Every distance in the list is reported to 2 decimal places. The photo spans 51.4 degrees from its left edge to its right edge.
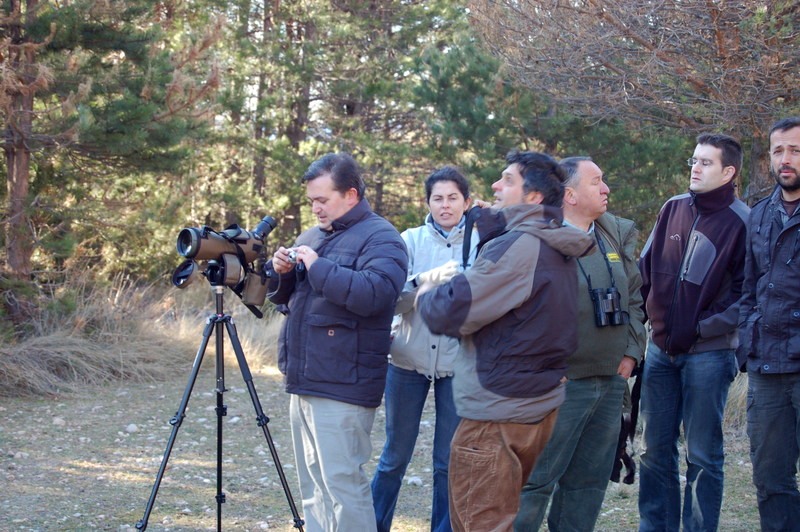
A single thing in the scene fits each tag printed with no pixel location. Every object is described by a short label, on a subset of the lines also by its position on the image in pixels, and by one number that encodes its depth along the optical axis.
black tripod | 3.84
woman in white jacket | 3.98
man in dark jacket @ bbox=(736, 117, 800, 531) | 3.43
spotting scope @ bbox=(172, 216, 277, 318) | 3.70
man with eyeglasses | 3.83
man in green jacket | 3.37
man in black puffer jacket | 3.43
